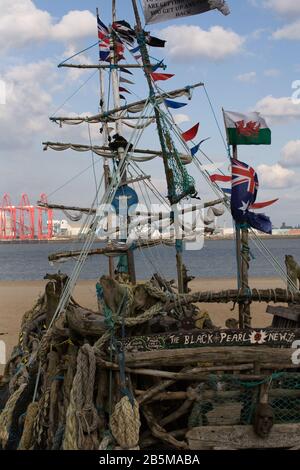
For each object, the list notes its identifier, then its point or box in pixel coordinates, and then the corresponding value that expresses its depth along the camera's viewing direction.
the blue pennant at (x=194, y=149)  11.46
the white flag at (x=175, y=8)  10.53
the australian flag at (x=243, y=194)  8.81
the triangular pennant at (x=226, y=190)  9.91
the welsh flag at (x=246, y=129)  8.97
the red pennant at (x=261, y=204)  9.05
